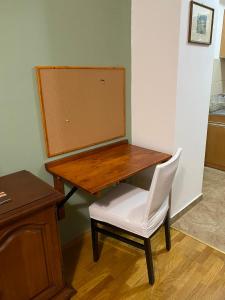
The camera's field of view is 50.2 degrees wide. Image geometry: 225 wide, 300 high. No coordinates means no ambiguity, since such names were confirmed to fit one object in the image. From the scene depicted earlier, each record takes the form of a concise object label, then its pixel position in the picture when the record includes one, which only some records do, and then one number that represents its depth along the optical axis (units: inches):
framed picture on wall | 69.0
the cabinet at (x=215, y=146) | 125.8
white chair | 56.2
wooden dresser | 44.4
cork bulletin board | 63.6
